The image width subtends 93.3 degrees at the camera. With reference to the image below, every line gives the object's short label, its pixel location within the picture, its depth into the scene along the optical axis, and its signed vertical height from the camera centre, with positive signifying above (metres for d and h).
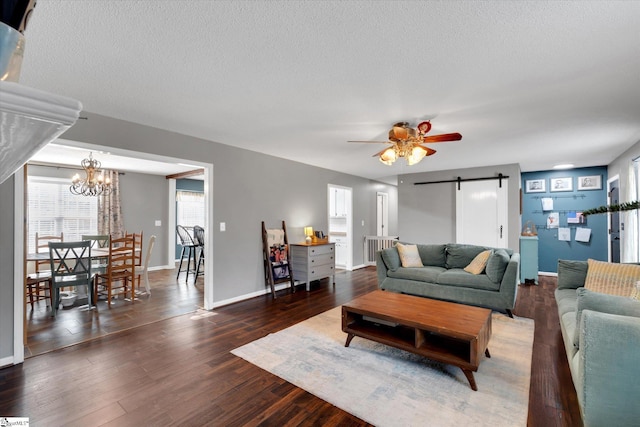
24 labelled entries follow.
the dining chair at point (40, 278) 3.72 -0.77
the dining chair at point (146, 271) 4.68 -0.84
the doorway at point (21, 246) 2.66 -0.29
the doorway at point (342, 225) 7.03 -0.22
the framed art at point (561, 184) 6.25 +0.62
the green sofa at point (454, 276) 3.79 -0.85
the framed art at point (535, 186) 6.51 +0.62
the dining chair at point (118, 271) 4.21 -0.78
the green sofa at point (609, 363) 1.48 -0.76
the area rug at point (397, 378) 1.95 -1.27
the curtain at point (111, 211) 6.27 +0.14
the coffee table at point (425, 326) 2.27 -0.91
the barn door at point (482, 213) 5.77 +0.03
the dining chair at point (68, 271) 3.71 -0.68
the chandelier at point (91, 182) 4.64 +0.61
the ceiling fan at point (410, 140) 3.09 +0.78
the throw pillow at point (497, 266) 3.80 -0.66
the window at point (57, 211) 5.50 +0.14
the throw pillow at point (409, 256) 4.71 -0.65
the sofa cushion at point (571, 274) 3.20 -0.65
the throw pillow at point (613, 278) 2.69 -0.60
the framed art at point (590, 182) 5.99 +0.62
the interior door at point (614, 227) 5.42 -0.26
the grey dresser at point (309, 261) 5.18 -0.80
